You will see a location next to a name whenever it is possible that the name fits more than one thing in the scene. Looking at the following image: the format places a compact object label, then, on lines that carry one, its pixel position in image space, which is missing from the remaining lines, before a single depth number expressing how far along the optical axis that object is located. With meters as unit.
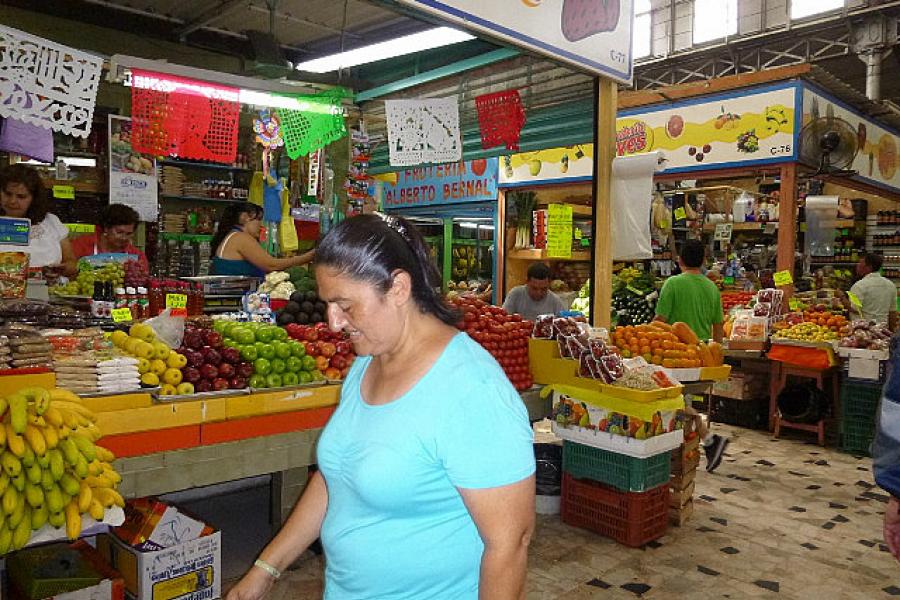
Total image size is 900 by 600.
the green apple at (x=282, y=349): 3.43
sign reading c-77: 3.89
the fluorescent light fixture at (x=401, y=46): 5.10
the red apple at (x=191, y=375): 3.12
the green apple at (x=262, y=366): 3.32
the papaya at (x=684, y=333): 5.16
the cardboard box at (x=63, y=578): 2.74
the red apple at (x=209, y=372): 3.17
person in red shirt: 5.14
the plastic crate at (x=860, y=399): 6.44
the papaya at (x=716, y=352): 5.10
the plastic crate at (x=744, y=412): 7.54
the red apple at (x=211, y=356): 3.22
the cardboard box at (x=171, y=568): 2.93
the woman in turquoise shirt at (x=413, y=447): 1.29
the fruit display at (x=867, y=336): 6.47
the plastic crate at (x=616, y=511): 4.10
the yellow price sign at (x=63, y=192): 6.74
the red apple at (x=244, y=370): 3.30
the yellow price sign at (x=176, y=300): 4.08
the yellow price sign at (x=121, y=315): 3.71
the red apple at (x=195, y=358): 3.18
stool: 6.86
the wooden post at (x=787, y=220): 7.68
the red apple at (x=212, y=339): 3.33
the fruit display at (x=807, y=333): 6.84
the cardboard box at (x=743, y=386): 7.47
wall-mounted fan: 7.57
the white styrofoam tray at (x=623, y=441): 3.95
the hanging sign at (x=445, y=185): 10.25
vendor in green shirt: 6.42
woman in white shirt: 4.52
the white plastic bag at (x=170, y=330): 3.25
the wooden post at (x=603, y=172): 5.35
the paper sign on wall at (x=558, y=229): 9.09
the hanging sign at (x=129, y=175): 7.02
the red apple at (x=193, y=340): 3.29
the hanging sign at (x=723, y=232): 9.41
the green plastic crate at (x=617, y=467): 4.06
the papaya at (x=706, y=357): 5.02
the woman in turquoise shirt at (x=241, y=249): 5.22
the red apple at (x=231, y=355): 3.28
